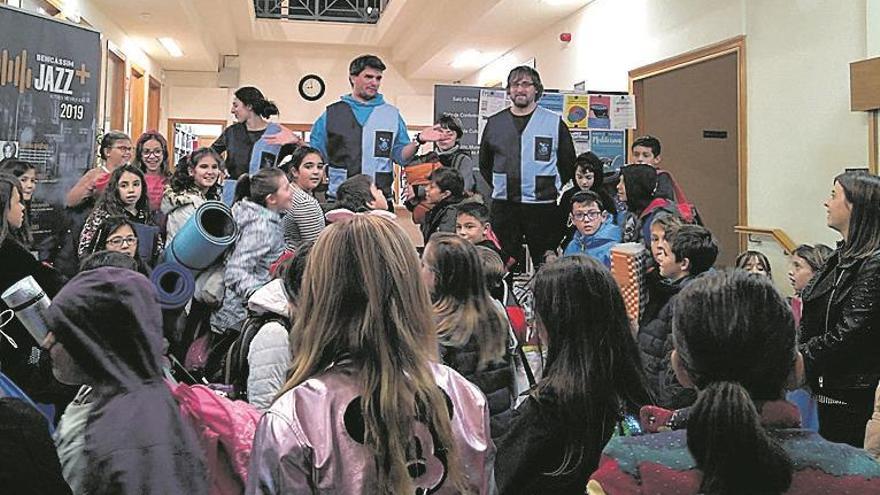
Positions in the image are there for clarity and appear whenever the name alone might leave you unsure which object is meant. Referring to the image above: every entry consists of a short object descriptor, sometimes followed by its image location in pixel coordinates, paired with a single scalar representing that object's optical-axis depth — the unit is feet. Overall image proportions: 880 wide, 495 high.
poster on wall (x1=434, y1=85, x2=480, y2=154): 26.81
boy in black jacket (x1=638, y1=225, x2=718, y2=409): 8.04
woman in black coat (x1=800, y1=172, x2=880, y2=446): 8.88
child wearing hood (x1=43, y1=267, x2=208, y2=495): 4.80
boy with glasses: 15.79
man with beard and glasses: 17.53
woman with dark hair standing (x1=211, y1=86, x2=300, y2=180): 17.37
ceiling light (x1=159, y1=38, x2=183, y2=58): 35.63
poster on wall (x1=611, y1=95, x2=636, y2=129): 23.66
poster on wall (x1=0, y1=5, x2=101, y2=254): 13.84
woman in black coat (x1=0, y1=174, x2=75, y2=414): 8.27
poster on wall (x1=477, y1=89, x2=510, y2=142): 24.07
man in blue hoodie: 16.49
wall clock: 44.93
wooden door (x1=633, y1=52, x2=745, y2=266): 25.18
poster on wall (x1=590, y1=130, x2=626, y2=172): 23.65
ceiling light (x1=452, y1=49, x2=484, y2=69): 38.73
